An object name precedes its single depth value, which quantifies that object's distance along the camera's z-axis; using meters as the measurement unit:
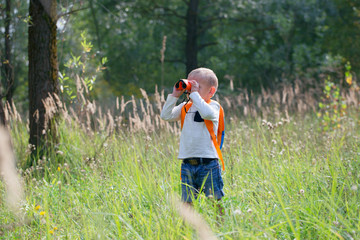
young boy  5.93
